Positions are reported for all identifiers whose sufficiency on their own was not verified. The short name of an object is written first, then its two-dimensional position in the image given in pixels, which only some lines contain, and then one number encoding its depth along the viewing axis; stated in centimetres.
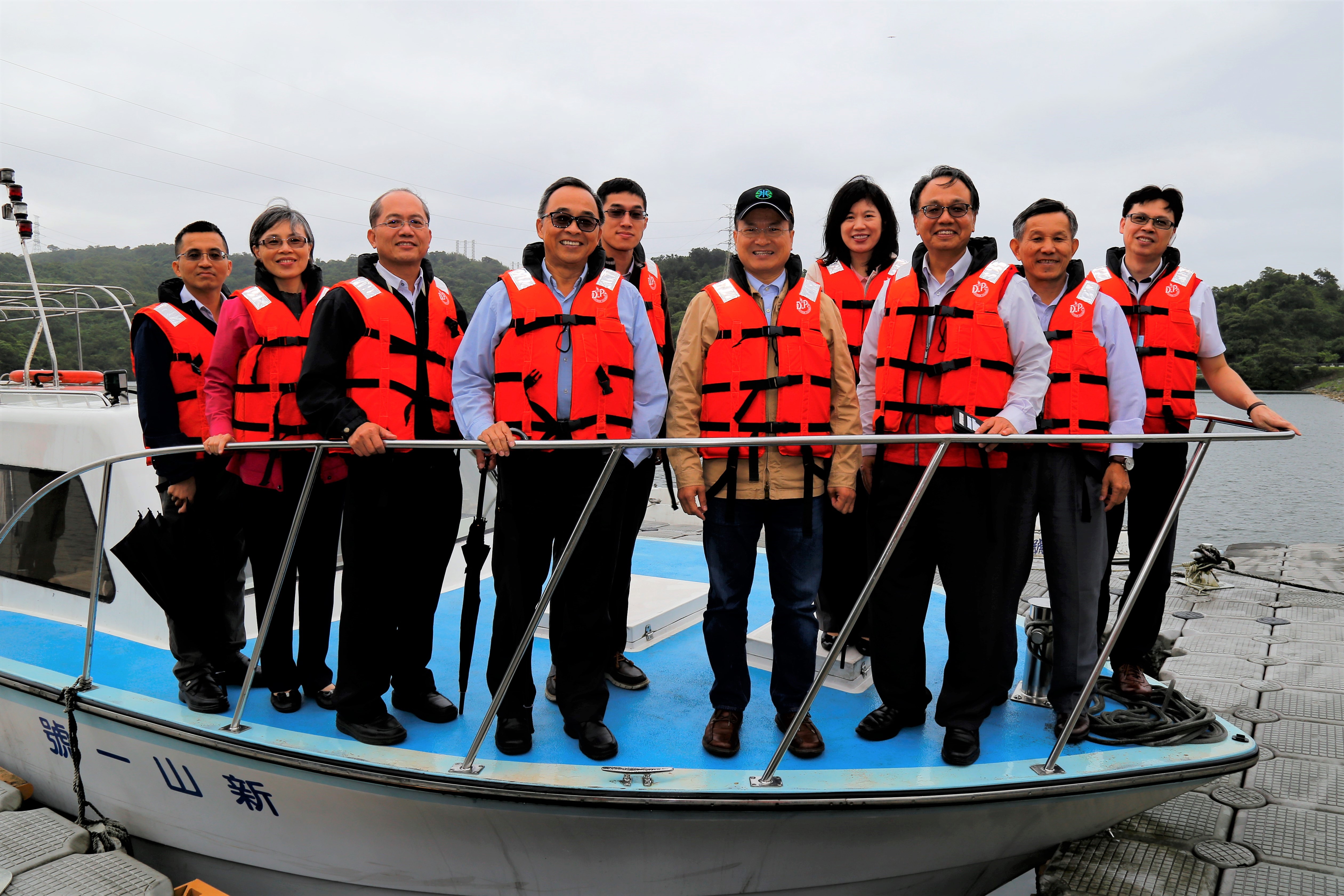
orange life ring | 601
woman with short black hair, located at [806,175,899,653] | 313
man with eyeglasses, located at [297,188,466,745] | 241
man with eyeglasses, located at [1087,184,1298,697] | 292
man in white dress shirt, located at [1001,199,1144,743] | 246
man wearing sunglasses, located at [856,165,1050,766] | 232
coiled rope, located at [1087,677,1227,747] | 244
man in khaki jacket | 230
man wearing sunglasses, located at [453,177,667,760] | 229
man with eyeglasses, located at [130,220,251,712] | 277
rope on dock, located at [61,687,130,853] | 289
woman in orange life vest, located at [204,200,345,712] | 268
